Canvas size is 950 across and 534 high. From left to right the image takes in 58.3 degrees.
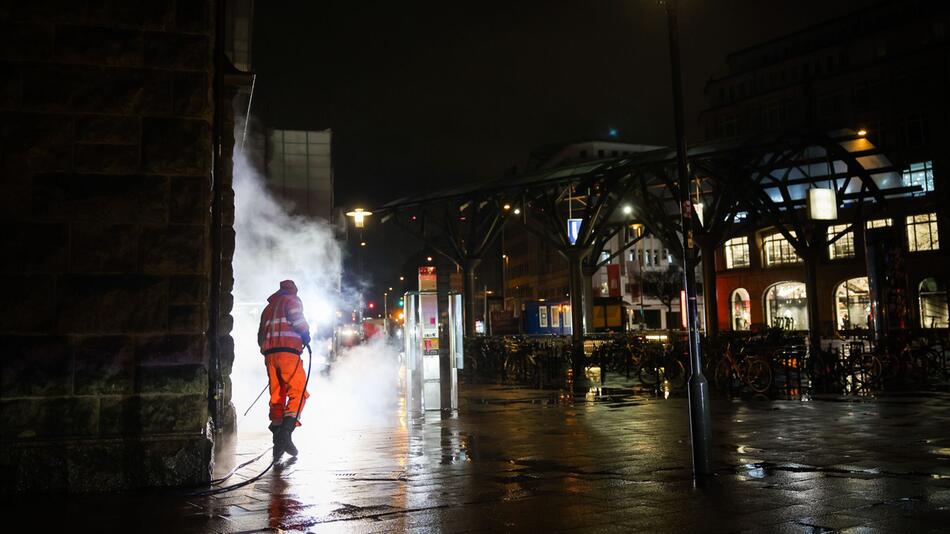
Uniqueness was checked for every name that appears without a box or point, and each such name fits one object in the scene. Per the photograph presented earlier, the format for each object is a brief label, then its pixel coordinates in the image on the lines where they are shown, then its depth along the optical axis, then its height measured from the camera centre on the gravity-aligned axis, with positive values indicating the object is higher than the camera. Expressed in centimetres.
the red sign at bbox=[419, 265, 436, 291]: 1578 +129
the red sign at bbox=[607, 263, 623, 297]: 4734 +351
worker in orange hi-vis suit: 1019 -7
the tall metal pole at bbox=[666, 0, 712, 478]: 822 +27
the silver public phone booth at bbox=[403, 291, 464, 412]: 1571 -5
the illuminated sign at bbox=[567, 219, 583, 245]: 3173 +431
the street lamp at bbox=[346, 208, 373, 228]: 3297 +518
